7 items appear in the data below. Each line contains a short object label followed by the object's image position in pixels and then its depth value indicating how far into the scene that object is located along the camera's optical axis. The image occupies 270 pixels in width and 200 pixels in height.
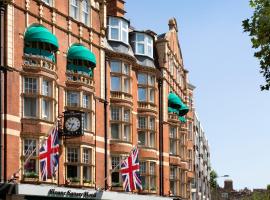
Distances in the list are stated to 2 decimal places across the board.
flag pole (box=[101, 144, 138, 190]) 45.08
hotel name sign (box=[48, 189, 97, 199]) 38.69
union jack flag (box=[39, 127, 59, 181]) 35.53
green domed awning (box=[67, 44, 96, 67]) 43.38
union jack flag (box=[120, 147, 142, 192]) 45.38
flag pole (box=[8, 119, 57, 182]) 34.84
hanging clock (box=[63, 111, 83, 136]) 40.62
